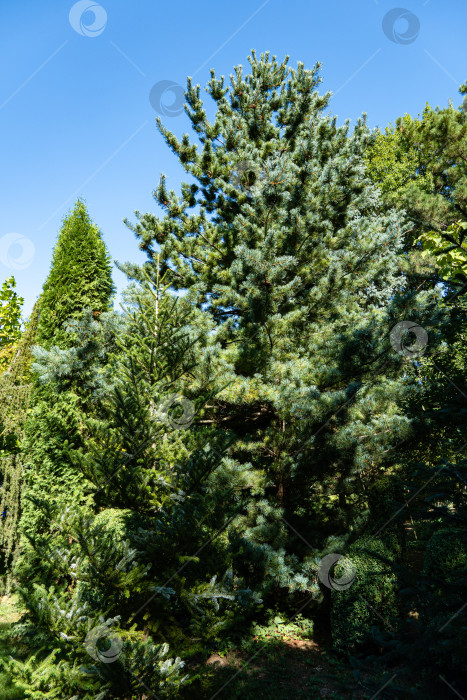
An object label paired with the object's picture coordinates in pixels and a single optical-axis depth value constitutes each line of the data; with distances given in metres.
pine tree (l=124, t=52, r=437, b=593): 6.32
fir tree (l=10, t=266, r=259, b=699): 3.18
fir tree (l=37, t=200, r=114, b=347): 6.73
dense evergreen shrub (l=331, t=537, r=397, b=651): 5.90
